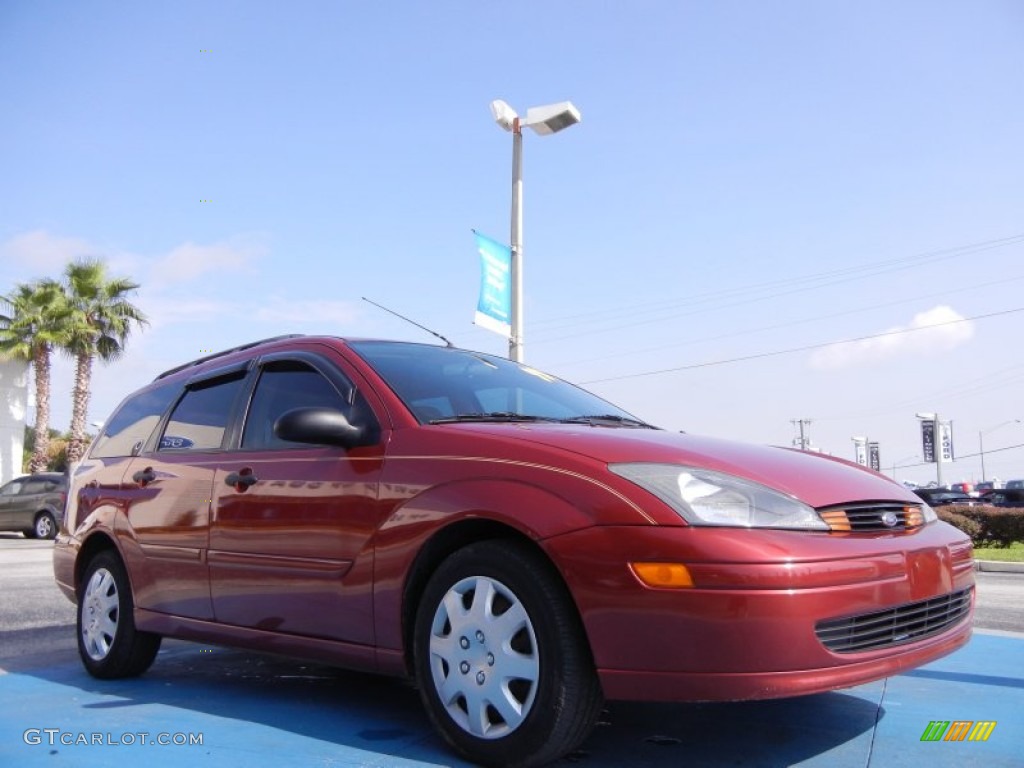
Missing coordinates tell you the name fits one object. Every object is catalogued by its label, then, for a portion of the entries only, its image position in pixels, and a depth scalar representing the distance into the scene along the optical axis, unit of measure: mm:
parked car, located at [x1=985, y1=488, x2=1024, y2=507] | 35391
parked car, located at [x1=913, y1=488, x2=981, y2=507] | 33406
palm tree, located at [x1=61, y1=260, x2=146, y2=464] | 30672
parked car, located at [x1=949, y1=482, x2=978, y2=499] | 43712
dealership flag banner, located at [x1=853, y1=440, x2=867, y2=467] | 50506
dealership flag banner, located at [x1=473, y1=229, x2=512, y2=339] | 11812
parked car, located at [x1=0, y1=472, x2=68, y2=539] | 20469
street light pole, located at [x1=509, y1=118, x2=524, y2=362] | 12539
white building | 31953
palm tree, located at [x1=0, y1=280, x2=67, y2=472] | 30531
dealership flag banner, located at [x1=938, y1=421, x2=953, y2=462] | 51719
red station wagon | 2725
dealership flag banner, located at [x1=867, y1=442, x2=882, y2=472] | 53125
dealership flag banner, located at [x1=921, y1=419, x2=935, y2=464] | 51750
